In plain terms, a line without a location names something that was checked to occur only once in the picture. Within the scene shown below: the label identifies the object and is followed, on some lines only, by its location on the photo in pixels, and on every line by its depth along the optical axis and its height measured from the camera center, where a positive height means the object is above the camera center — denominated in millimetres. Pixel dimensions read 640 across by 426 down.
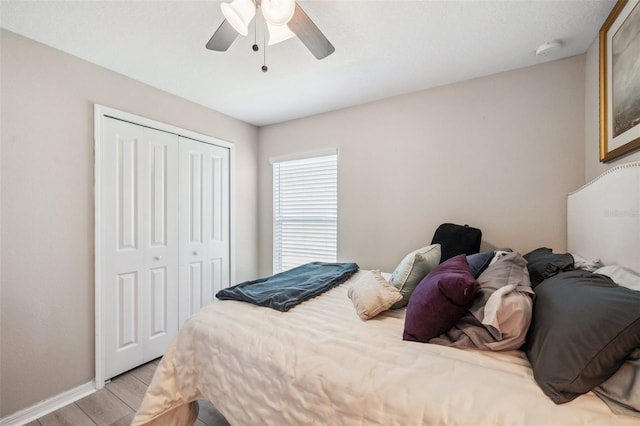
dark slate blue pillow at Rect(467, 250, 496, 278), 1513 -301
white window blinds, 3107 +23
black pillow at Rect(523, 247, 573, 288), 1333 -284
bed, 821 -611
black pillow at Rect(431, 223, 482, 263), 2135 -235
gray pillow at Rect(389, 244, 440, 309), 1606 -379
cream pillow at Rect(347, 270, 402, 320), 1493 -504
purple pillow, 1133 -419
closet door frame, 2062 -205
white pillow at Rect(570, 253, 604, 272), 1288 -268
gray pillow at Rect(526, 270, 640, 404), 737 -385
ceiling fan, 1186 +971
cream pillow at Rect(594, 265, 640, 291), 970 -261
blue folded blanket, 1655 -556
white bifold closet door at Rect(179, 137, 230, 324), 2734 -123
